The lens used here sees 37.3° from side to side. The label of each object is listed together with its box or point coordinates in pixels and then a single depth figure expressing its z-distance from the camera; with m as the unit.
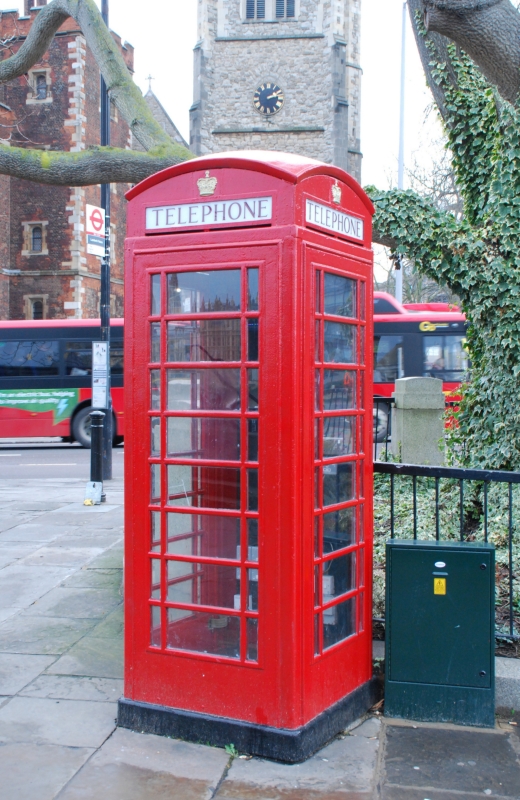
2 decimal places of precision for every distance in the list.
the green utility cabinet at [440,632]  3.84
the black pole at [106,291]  12.42
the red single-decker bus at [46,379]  19.27
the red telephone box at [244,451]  3.41
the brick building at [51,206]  33.59
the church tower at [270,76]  38.75
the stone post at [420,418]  9.21
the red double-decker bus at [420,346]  19.52
